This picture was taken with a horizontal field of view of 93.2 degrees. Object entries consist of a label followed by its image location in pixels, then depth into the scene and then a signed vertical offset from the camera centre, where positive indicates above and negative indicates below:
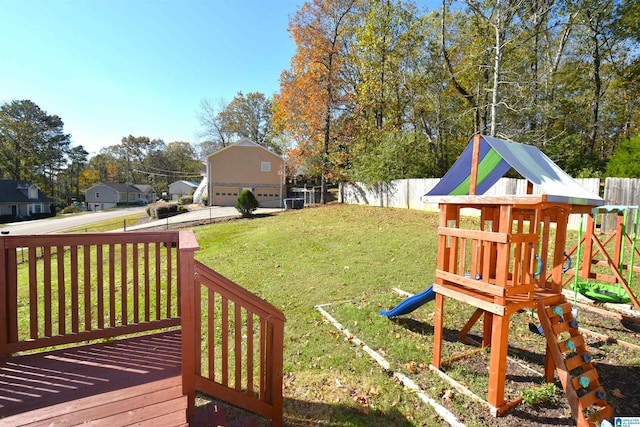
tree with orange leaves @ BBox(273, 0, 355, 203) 20.27 +7.76
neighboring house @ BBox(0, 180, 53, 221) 36.41 -1.56
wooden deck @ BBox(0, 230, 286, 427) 2.11 -1.52
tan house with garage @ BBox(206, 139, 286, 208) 26.73 +1.72
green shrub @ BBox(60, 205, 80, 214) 44.66 -3.08
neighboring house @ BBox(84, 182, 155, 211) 49.78 -1.00
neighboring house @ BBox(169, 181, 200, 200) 49.97 +0.44
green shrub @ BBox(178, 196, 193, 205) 33.75 -0.95
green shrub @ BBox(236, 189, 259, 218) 18.42 -0.68
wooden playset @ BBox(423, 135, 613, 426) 2.83 -0.71
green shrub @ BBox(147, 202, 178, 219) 22.11 -1.45
